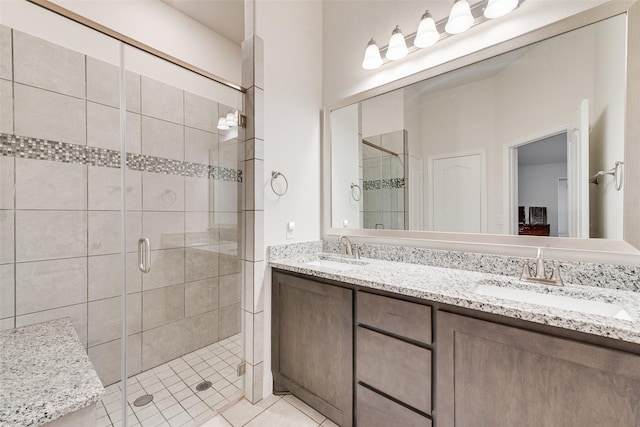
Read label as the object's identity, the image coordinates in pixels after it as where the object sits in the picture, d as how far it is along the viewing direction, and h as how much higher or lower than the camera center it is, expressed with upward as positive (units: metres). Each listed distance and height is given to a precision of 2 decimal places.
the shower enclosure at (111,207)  1.37 +0.05
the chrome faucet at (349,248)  1.96 -0.26
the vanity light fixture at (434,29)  1.39 +1.12
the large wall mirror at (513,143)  1.19 +0.40
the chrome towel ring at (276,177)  1.84 +0.25
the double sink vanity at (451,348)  0.81 -0.54
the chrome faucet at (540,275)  1.21 -0.29
